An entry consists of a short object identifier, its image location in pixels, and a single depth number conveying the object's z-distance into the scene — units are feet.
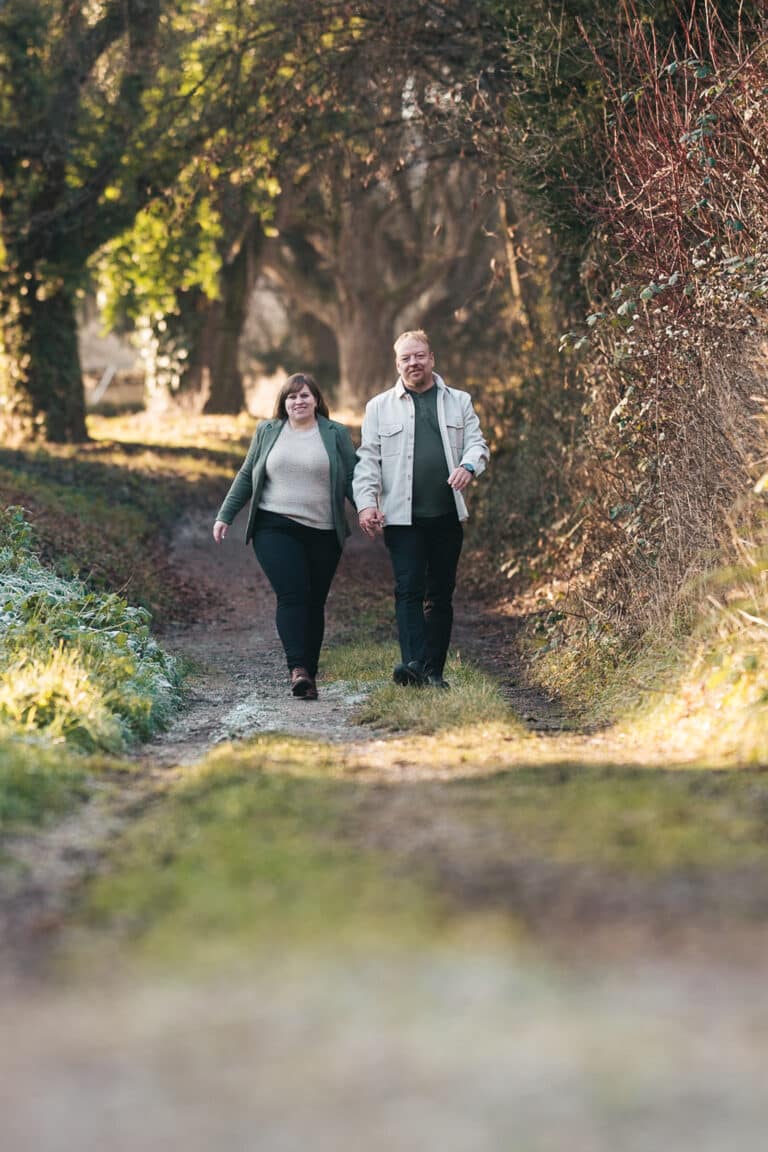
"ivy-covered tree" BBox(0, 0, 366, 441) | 124.88
